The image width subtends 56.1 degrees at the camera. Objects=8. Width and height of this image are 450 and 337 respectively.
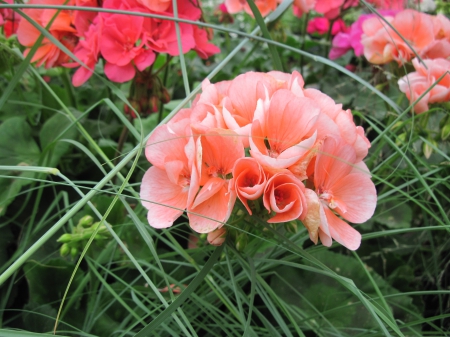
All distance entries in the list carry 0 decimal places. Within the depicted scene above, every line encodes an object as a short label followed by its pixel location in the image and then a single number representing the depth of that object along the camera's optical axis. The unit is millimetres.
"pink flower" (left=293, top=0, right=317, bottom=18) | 940
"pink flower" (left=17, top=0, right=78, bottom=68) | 722
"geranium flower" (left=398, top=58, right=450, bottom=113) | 643
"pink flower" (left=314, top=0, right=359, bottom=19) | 1026
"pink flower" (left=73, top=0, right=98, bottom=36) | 703
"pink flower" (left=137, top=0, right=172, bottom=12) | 651
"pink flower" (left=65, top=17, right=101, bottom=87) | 668
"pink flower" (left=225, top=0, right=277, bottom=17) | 943
